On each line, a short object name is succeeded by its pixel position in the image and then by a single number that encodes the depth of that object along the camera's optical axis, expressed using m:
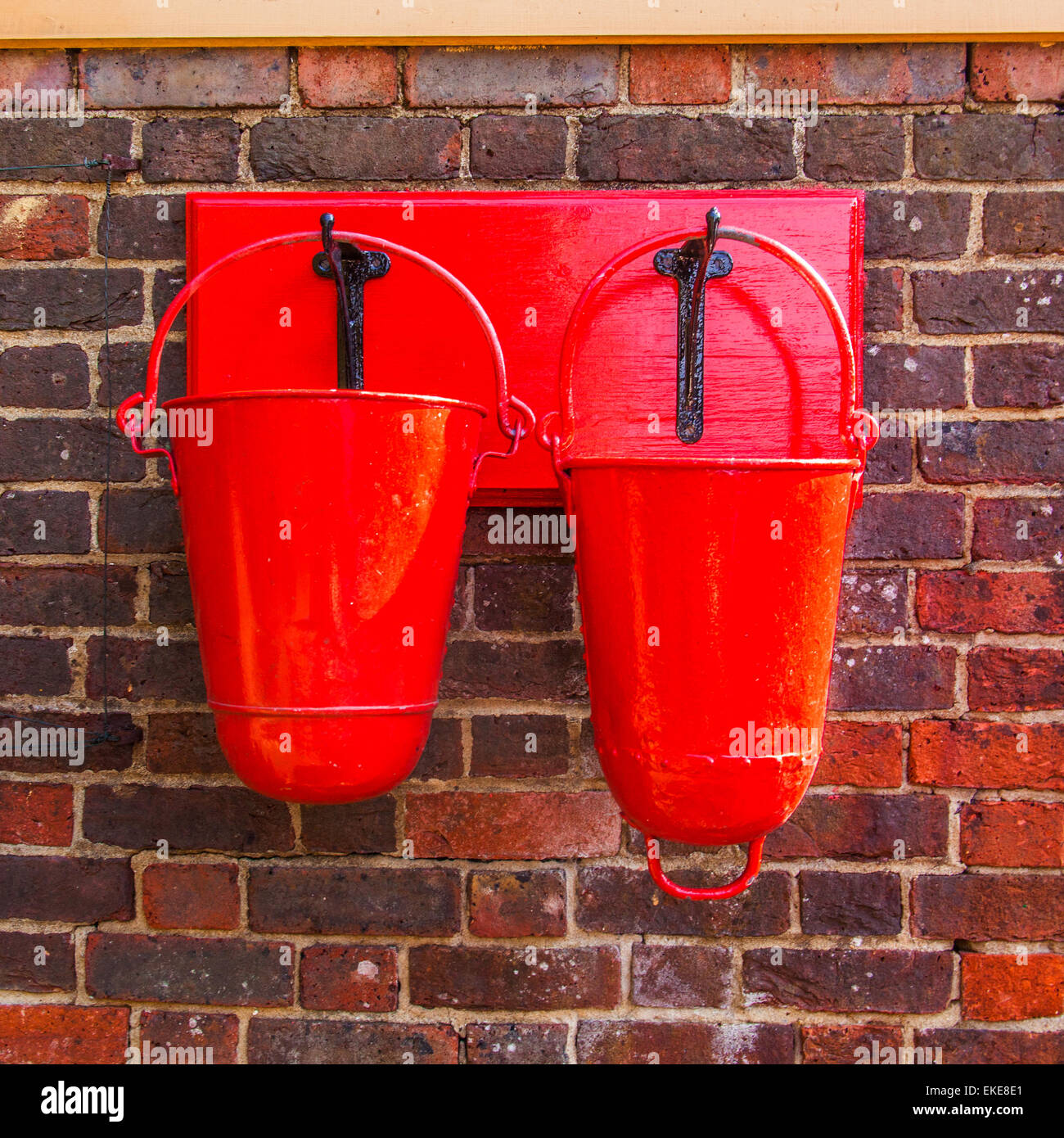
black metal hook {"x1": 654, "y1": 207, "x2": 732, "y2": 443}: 1.07
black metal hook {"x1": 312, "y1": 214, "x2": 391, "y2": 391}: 1.08
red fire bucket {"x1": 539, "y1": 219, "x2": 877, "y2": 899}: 0.85
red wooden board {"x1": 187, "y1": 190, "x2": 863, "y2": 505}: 1.09
